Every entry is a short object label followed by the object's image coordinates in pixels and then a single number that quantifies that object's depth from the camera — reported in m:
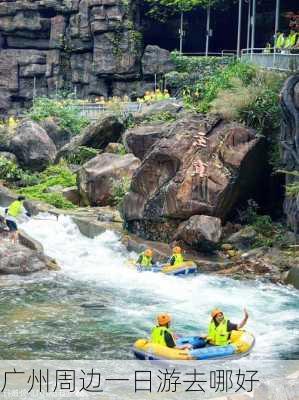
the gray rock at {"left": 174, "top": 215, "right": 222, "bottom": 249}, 21.25
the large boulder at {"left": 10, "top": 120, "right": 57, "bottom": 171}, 32.56
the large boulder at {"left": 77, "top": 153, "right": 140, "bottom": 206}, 26.86
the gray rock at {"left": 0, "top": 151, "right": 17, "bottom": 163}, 32.56
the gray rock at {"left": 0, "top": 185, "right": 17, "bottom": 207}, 27.95
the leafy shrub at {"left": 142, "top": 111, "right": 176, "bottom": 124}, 30.29
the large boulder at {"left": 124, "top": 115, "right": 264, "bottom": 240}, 22.28
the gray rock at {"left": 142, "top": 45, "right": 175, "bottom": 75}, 41.41
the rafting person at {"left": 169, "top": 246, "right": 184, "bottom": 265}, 20.12
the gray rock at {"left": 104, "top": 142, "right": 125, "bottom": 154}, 30.12
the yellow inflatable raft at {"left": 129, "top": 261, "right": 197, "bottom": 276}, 20.02
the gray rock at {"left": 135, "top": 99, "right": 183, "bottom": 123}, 30.84
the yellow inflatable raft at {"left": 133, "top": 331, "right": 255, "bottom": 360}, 13.28
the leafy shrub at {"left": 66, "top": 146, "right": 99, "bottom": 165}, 31.47
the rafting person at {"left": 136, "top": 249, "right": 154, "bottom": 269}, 20.48
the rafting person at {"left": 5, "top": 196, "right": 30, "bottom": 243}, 21.36
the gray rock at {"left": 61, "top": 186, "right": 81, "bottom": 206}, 28.06
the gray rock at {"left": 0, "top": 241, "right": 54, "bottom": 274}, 19.73
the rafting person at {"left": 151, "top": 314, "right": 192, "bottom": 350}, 13.50
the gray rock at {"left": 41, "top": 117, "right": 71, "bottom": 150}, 35.34
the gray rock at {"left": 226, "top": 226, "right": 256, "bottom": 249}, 21.77
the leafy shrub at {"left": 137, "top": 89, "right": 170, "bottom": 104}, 35.25
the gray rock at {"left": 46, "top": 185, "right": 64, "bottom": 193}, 29.06
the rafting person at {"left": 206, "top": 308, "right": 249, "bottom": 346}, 13.82
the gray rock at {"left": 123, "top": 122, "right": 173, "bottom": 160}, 26.94
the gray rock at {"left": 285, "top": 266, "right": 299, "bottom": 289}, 19.23
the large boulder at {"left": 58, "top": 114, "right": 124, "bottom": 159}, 31.84
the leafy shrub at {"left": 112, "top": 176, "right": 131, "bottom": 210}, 25.97
